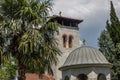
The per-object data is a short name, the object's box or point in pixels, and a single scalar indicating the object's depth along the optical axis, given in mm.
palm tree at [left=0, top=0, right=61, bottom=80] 14273
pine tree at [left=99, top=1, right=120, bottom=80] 34705
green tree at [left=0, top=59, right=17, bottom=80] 36072
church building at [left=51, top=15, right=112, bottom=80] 22268
